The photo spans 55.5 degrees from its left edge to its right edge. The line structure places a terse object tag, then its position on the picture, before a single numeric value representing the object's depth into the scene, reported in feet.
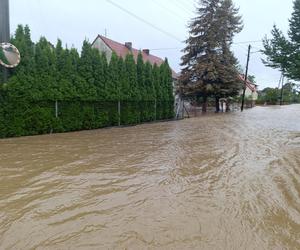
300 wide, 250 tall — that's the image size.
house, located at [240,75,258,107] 122.46
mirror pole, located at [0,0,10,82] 30.42
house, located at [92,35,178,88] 81.25
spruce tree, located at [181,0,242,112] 73.56
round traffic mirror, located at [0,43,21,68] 29.29
